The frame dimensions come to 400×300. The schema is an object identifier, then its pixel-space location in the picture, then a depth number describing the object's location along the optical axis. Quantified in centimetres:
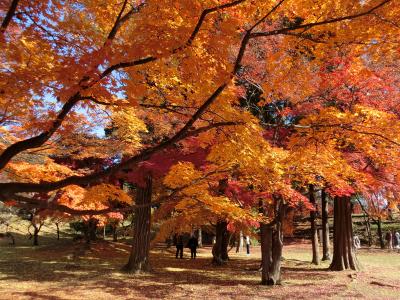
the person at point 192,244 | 2148
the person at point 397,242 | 2708
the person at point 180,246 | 2220
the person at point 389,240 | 2788
